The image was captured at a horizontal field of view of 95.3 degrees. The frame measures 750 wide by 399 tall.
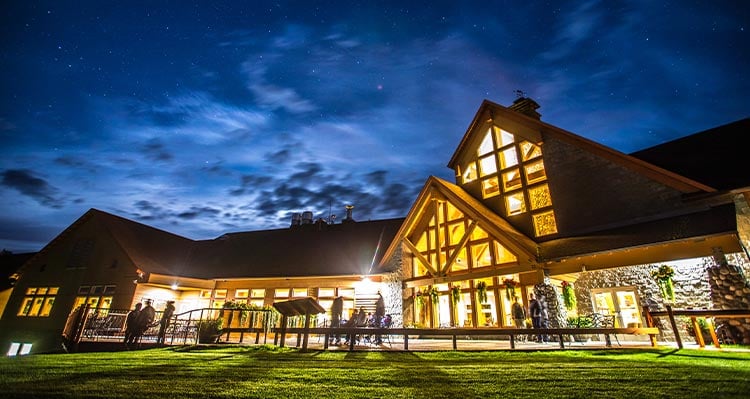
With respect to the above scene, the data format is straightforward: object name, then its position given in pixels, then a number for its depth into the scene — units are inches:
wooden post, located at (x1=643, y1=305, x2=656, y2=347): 338.3
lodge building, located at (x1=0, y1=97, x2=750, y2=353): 394.9
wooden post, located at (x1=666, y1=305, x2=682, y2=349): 309.1
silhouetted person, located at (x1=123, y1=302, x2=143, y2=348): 440.1
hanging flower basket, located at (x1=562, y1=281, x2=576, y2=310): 457.1
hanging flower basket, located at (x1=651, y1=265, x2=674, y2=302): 402.0
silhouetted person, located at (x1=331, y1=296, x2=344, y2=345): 453.7
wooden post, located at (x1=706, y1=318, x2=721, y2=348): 305.6
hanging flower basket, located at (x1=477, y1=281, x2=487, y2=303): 530.0
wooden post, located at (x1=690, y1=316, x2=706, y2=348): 314.2
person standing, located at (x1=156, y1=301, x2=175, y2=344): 449.1
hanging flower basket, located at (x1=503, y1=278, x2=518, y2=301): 501.0
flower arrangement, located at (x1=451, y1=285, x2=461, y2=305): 566.6
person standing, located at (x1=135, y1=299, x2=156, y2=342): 439.2
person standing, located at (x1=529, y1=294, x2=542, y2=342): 433.1
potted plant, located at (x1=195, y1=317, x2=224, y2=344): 450.6
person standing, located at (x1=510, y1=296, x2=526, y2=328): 459.5
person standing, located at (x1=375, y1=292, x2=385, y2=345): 488.4
